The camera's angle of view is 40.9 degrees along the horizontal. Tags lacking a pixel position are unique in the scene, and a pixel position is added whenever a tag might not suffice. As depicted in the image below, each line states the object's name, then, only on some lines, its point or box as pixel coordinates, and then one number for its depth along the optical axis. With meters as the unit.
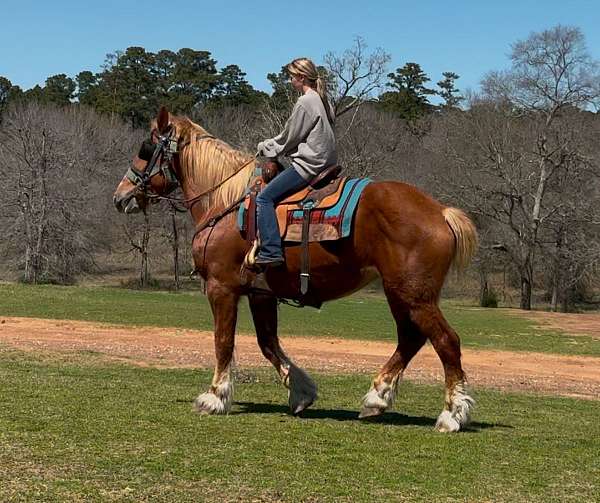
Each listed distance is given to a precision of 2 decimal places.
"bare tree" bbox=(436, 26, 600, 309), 45.88
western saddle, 7.73
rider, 7.77
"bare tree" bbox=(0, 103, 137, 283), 48.56
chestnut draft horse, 7.41
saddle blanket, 7.56
